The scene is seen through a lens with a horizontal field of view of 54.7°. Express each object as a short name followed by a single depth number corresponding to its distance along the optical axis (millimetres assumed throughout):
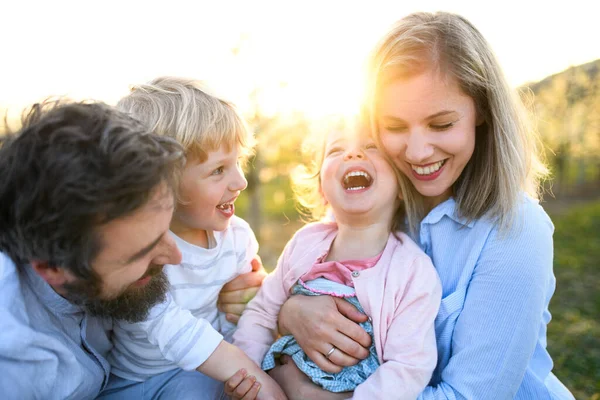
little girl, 791
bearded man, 633
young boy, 829
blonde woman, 781
